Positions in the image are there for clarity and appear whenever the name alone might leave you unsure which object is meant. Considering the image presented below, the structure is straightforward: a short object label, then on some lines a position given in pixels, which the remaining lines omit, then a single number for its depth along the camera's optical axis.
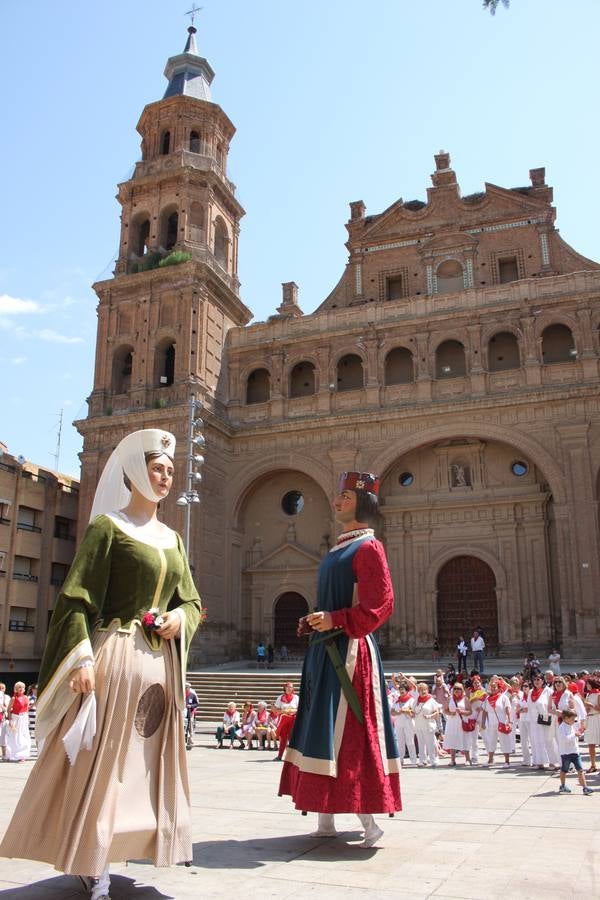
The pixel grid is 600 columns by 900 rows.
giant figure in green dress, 3.79
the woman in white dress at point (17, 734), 14.00
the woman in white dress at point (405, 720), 12.71
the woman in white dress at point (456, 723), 12.54
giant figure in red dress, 4.86
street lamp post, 18.23
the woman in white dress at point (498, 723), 12.38
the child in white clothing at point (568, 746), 8.65
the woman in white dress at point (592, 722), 10.59
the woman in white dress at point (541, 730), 11.06
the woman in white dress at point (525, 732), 11.89
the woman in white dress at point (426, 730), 12.72
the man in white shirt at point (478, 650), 22.42
